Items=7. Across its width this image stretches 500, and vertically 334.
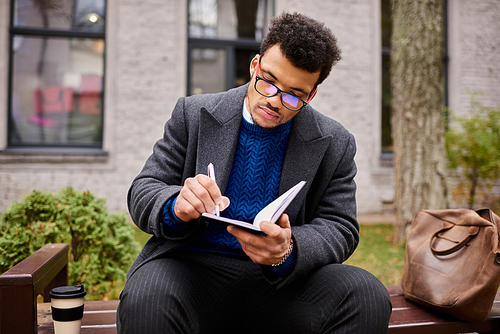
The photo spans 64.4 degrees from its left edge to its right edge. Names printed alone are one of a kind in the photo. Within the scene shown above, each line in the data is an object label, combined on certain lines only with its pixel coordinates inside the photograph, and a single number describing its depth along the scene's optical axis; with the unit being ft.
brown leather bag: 5.90
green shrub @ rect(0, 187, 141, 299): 8.68
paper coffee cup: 5.01
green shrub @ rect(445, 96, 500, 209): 21.90
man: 4.50
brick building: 21.97
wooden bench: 4.76
